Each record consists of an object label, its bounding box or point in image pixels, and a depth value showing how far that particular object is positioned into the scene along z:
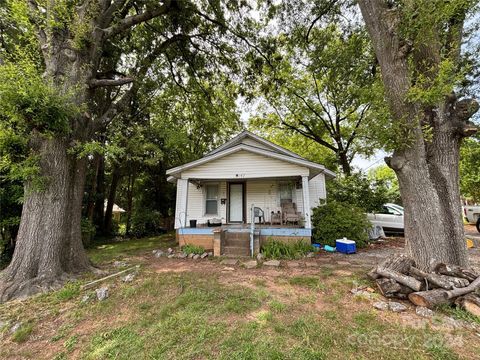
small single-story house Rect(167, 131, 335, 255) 7.25
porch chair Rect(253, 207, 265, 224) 9.37
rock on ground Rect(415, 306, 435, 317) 3.07
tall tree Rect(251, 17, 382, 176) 8.75
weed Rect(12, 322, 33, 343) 2.84
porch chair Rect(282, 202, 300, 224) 8.26
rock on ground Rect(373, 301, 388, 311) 3.31
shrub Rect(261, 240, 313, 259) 6.49
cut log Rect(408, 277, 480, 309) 3.17
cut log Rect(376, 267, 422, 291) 3.48
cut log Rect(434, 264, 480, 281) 3.40
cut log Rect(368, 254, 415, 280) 3.91
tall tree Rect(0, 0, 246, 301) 3.74
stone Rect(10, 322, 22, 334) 3.03
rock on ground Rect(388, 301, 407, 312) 3.24
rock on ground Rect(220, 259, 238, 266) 6.00
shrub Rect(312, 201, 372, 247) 7.62
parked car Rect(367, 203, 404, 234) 9.62
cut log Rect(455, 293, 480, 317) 3.02
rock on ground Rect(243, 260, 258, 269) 5.64
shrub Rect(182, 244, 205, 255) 7.16
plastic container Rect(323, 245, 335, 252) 7.15
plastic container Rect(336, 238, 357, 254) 6.81
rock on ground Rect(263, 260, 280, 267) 5.75
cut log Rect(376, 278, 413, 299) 3.57
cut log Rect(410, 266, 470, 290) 3.31
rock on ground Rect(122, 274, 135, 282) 4.70
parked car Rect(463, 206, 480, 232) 11.57
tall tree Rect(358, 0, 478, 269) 3.72
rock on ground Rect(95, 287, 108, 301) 3.89
